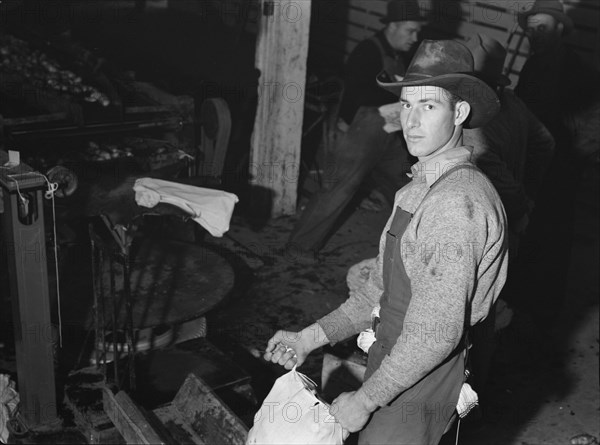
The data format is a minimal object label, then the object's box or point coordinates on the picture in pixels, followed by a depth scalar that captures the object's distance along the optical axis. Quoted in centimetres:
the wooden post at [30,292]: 374
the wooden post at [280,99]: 699
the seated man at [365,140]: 669
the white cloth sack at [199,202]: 517
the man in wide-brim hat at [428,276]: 253
